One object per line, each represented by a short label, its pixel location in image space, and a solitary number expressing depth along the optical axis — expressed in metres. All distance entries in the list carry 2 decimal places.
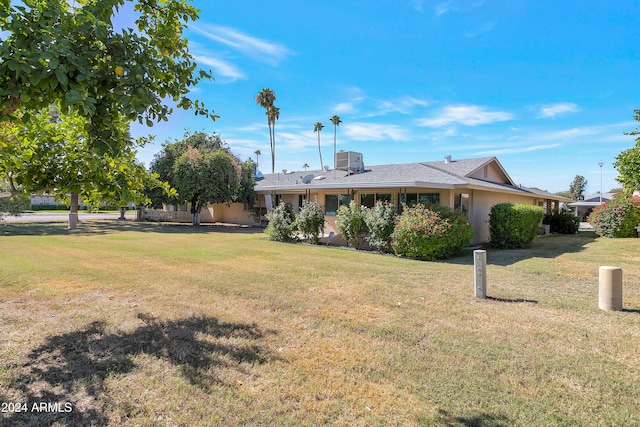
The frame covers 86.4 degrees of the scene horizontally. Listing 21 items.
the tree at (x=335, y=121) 50.23
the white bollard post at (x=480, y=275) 6.54
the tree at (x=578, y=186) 76.06
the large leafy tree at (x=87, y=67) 2.51
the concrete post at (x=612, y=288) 5.82
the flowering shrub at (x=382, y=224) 12.27
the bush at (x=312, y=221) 15.06
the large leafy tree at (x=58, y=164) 4.42
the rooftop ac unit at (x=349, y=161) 19.20
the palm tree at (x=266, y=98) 42.12
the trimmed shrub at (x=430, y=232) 11.09
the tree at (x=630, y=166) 14.52
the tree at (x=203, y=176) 23.95
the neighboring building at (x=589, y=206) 47.50
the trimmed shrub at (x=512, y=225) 13.91
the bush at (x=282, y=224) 15.77
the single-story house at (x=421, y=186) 14.25
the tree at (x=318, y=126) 52.00
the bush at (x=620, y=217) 18.31
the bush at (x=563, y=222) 22.45
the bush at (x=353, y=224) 13.46
